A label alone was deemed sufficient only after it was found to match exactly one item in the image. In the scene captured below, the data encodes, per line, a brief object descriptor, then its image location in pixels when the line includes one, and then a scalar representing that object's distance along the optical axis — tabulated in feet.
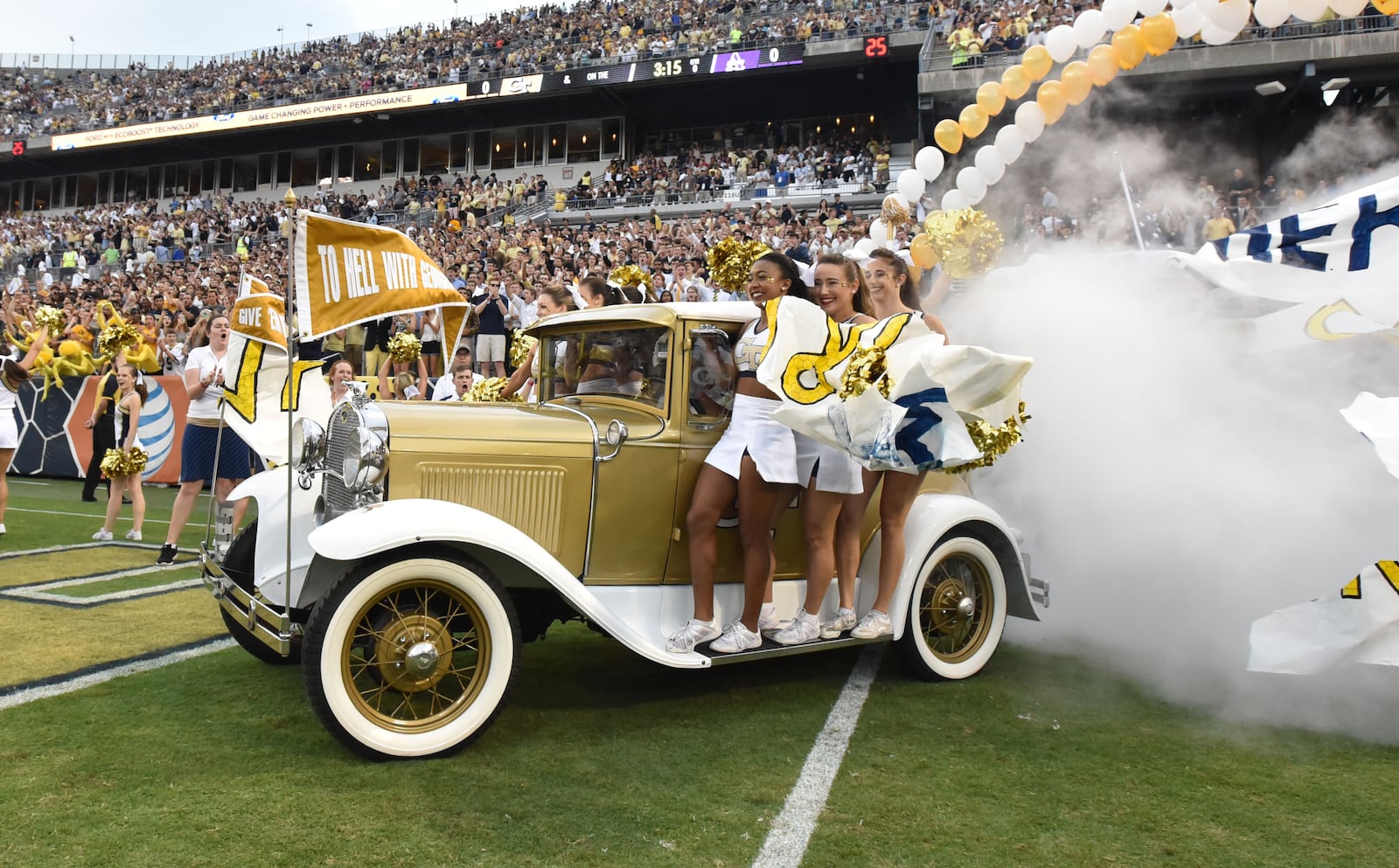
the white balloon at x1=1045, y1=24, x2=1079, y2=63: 22.41
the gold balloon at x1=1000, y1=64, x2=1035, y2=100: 22.53
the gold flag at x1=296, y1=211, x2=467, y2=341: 11.73
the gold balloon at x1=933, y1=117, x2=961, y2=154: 24.31
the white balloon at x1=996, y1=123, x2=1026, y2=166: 22.34
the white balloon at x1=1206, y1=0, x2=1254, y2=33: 17.91
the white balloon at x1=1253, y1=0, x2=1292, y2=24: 18.02
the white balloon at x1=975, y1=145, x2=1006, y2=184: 22.56
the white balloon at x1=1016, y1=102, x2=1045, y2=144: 22.11
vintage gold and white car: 11.18
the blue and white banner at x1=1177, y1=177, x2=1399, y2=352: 14.28
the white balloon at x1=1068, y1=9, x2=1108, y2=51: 21.85
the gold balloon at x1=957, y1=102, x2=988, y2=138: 23.13
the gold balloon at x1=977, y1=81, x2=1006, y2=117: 22.99
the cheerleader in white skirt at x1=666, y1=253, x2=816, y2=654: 13.30
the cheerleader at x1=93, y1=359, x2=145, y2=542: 26.58
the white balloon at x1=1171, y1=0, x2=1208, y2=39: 19.03
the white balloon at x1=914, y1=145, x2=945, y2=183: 24.93
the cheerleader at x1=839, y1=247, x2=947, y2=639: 14.58
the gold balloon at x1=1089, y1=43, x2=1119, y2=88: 21.22
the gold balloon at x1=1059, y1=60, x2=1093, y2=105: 21.45
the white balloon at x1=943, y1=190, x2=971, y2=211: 23.13
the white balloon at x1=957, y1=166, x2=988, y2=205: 22.74
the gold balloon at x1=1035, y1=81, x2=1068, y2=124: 21.62
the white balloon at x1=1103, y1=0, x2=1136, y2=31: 20.40
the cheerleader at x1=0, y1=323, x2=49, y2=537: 24.82
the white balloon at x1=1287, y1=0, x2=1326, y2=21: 17.79
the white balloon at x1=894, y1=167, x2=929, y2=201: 24.66
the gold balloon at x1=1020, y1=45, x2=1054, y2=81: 22.44
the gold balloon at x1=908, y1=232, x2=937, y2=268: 20.49
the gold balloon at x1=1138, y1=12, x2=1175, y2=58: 19.77
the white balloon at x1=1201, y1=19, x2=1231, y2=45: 18.51
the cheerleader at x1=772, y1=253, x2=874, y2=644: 14.06
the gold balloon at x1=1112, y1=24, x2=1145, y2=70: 20.35
